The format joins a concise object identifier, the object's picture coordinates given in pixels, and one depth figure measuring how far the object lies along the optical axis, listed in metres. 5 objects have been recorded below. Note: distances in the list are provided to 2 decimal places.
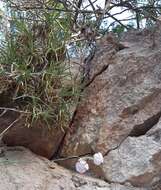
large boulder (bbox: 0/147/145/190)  1.27
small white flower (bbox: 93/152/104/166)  1.31
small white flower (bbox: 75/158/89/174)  1.33
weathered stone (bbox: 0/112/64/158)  1.39
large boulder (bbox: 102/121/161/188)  1.26
